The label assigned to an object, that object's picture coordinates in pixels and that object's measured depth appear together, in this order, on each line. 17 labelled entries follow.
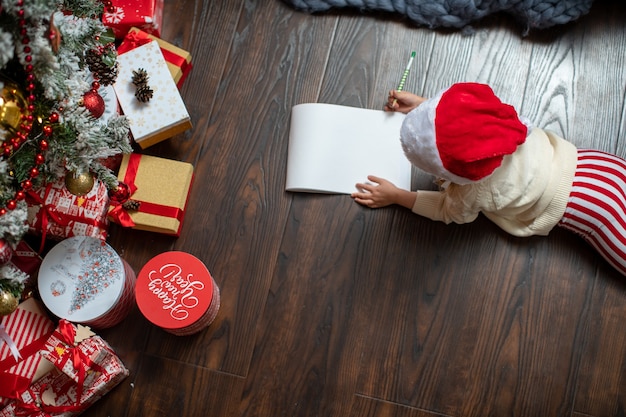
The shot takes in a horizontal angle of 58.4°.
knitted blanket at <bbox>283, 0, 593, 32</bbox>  1.20
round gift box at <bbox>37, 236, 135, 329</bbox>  1.07
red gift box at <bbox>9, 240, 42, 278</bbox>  1.11
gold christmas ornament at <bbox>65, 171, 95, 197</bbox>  0.99
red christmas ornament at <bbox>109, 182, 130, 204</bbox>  1.12
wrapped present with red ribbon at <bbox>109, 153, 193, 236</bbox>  1.15
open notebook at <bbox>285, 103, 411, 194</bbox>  1.20
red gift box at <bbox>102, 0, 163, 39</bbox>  1.20
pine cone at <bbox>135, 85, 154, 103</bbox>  1.14
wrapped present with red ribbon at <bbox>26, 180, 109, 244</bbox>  1.08
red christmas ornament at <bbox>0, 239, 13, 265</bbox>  0.85
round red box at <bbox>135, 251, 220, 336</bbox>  1.06
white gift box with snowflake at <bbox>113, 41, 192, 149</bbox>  1.15
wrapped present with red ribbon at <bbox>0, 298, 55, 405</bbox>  1.03
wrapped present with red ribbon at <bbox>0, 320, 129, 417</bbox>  1.02
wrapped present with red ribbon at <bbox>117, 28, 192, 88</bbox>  1.19
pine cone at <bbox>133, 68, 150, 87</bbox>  1.14
